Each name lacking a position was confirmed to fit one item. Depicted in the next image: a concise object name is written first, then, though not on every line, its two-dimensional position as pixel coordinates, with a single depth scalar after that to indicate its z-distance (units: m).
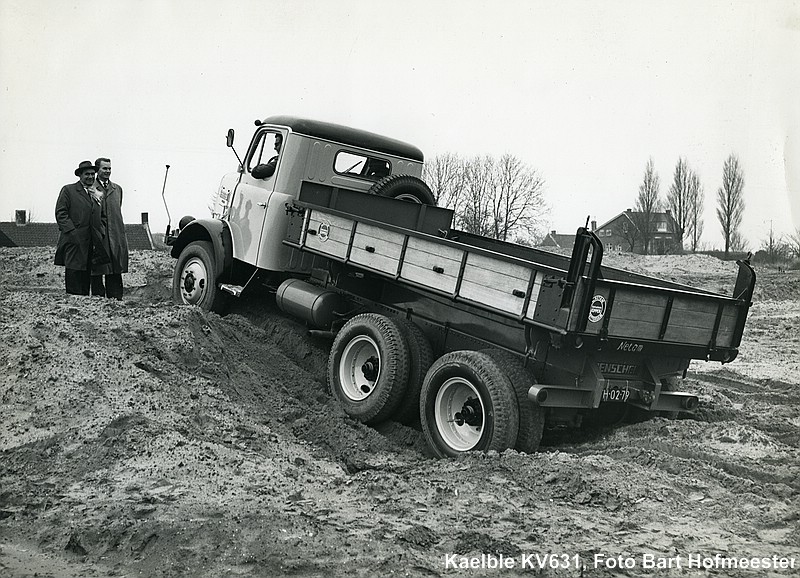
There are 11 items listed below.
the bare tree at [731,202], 26.05
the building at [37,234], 28.38
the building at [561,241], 53.67
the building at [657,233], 38.97
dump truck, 6.00
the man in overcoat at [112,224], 9.12
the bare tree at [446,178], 33.50
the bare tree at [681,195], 36.53
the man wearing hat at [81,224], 8.85
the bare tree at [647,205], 41.75
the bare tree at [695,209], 36.25
